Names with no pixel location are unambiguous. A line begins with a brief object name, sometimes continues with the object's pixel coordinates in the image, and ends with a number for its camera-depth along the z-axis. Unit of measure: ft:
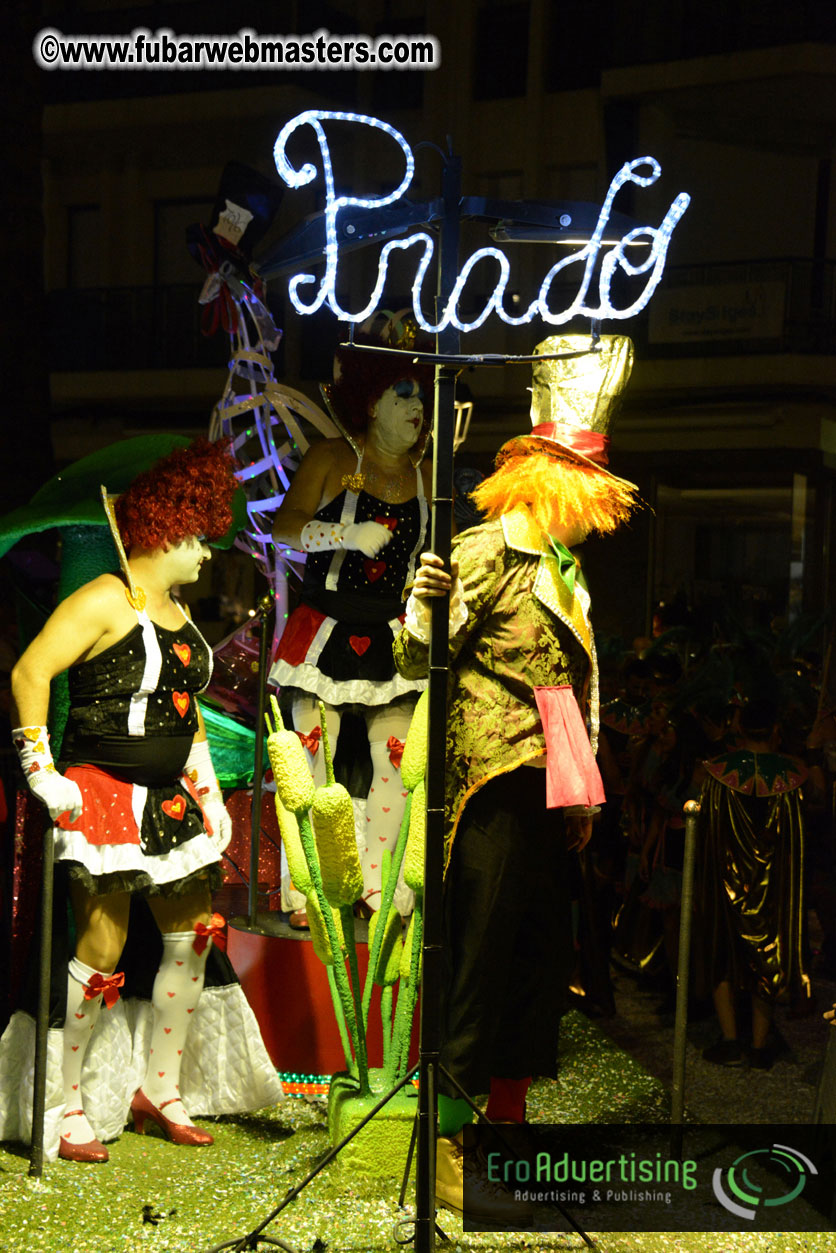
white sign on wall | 14.62
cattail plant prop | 9.28
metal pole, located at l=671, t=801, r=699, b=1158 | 9.49
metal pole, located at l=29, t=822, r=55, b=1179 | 9.18
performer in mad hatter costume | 9.00
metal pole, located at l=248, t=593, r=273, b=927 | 11.62
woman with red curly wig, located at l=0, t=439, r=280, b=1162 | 9.53
